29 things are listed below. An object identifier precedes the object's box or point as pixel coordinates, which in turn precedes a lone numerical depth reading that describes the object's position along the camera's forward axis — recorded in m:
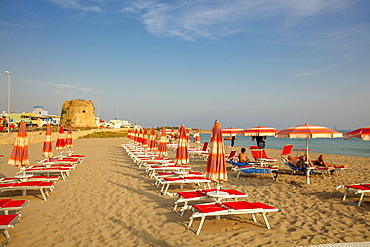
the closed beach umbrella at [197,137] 21.55
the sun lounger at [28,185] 5.88
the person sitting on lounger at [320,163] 9.80
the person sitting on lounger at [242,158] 10.16
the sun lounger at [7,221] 3.44
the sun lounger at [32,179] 6.50
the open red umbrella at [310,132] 7.61
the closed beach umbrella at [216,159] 4.95
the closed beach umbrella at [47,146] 9.07
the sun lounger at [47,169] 8.16
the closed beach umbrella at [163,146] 10.02
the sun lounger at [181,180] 6.53
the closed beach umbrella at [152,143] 12.65
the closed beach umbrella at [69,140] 12.90
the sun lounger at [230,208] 4.09
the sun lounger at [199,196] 4.88
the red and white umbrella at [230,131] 12.59
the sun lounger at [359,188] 5.54
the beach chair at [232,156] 11.67
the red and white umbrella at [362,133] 6.19
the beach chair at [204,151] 14.31
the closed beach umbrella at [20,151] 6.57
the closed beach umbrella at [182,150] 7.25
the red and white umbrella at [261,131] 9.75
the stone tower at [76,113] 69.50
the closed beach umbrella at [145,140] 13.29
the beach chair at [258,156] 10.69
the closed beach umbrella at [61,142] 10.93
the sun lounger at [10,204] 4.24
